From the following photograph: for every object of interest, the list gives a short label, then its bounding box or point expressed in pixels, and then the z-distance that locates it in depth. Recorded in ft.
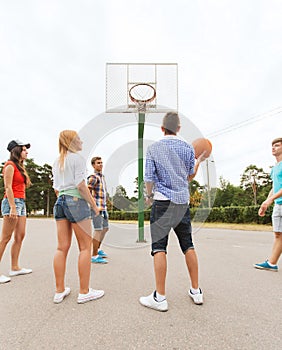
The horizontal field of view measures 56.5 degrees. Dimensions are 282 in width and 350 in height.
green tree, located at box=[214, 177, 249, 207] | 122.11
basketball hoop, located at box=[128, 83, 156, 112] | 20.94
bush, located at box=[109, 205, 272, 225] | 47.82
